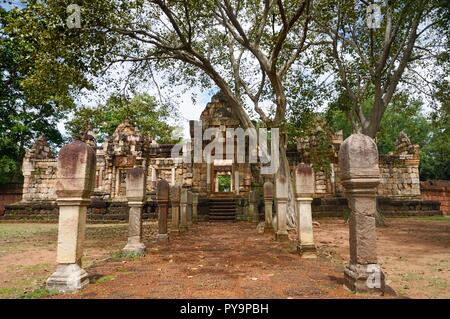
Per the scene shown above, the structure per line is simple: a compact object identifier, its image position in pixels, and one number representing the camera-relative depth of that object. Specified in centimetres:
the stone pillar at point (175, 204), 948
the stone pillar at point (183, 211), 1074
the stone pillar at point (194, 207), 1507
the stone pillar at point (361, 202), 360
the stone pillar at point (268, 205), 1047
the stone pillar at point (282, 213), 806
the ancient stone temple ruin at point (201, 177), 1766
